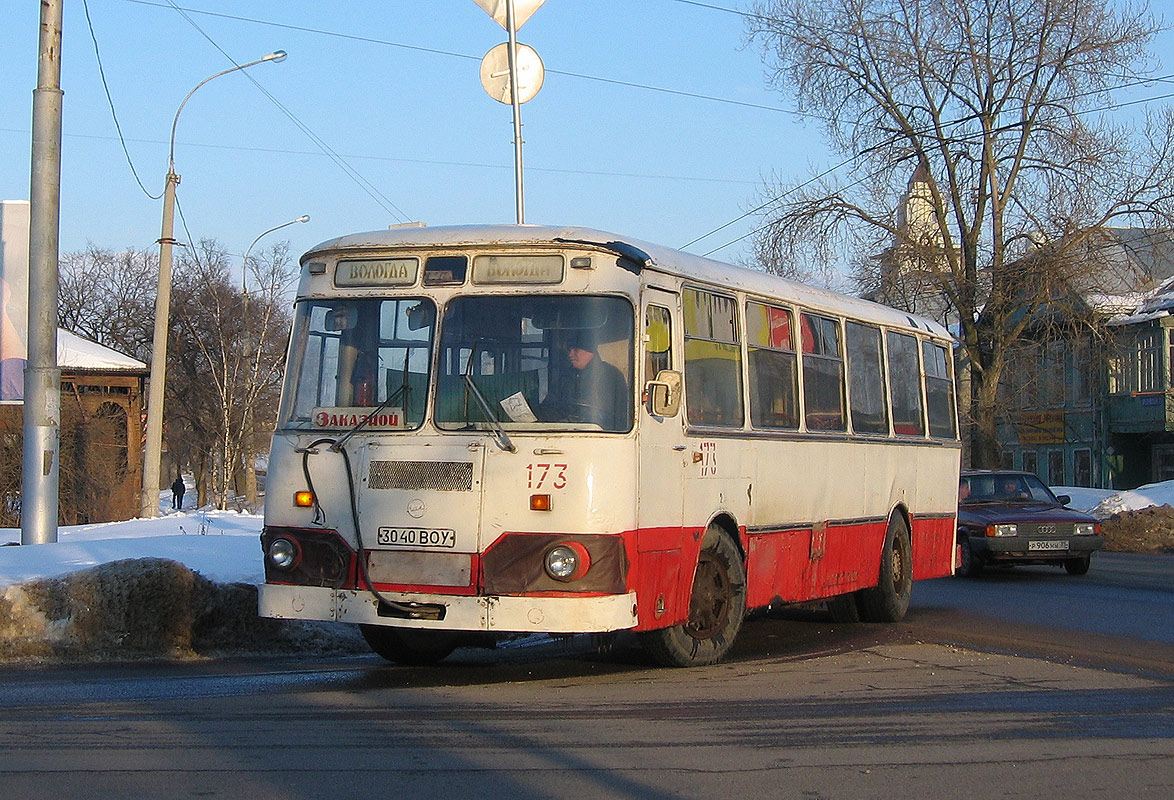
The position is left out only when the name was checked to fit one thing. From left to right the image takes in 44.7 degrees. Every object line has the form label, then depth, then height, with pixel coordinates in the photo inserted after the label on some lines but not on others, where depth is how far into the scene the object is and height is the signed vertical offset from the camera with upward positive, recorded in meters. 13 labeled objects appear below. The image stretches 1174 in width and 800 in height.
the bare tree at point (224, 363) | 58.47 +6.46
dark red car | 19.20 -0.51
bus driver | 8.64 +0.66
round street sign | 18.22 +5.55
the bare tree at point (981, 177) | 36.97 +8.65
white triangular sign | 18.25 +6.36
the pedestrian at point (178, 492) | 48.75 +0.65
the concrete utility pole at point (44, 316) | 12.83 +1.77
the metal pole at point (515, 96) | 17.66 +5.22
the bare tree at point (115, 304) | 73.38 +11.38
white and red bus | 8.49 +0.37
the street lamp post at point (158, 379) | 22.27 +2.07
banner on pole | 15.88 +2.43
